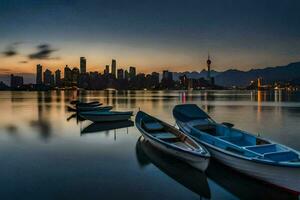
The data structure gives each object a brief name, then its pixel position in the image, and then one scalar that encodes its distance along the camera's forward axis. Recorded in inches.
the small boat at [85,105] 1487.6
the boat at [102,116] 1045.2
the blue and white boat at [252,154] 344.0
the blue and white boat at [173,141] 415.5
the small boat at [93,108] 1349.9
